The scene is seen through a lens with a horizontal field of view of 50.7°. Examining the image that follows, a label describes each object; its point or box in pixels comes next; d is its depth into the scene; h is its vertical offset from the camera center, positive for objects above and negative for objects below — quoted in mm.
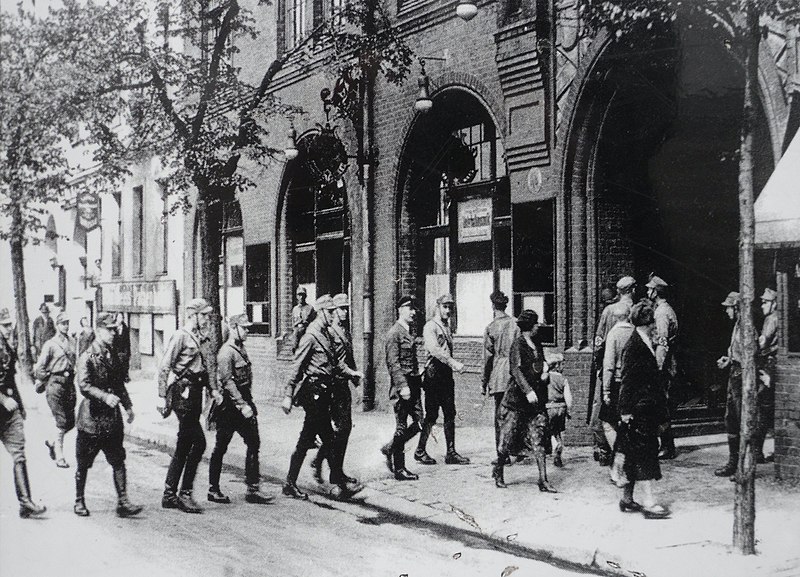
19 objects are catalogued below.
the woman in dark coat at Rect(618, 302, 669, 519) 7277 -1002
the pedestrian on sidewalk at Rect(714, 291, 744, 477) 8750 -1093
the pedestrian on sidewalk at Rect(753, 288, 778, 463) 8578 -616
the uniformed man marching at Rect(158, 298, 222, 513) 8156 -911
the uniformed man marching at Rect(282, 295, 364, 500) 8570 -791
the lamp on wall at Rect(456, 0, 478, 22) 11555 +3973
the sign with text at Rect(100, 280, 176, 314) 9609 +65
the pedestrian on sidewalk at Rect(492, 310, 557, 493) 8570 -1076
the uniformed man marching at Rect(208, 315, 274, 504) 8547 -1098
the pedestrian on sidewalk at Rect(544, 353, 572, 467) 9578 -1174
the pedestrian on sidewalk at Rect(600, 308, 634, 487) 7961 -724
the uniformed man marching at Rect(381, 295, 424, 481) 9359 -957
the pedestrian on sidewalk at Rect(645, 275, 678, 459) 9711 -516
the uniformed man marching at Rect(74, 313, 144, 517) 7535 -1022
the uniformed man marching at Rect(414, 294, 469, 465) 9844 -963
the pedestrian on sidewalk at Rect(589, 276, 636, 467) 8953 -393
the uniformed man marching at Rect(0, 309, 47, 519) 6707 -928
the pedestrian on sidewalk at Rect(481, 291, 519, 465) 9688 -588
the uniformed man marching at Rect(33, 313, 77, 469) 8222 -789
